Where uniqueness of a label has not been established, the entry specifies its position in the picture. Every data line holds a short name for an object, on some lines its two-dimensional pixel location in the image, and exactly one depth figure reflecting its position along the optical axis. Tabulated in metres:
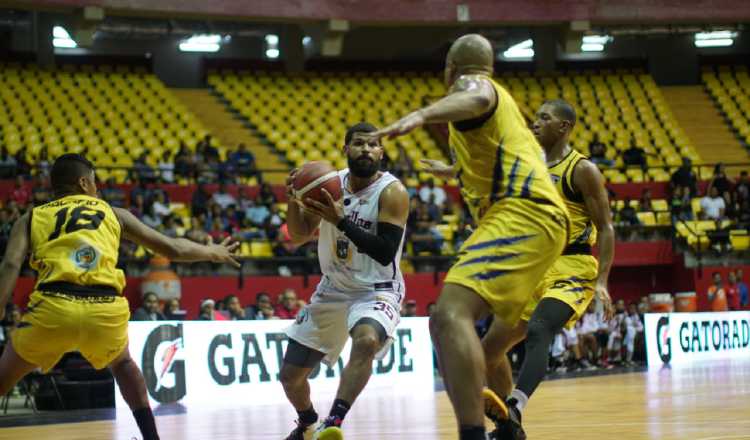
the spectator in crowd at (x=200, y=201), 20.92
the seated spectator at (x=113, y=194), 19.80
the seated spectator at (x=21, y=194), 19.30
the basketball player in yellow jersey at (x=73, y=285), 5.93
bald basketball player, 5.16
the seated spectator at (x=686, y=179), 26.38
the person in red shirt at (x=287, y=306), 17.14
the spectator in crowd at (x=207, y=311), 15.58
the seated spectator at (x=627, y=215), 24.77
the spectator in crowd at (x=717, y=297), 23.06
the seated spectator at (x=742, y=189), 26.09
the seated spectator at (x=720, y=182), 26.39
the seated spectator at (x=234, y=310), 16.30
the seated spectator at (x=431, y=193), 23.89
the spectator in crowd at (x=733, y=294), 23.70
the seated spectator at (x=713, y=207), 25.70
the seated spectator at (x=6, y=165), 21.48
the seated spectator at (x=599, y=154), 27.11
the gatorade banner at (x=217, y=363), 13.25
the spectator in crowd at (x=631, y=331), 21.30
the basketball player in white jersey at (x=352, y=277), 6.87
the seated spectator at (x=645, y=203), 25.52
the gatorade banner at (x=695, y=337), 19.88
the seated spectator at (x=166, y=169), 22.47
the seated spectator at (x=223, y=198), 21.92
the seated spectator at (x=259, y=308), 16.53
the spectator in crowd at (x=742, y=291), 23.98
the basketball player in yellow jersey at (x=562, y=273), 6.98
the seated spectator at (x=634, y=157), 28.03
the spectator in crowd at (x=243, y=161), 23.83
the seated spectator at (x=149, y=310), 15.41
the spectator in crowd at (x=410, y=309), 18.27
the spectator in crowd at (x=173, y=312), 15.83
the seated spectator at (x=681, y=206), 25.41
